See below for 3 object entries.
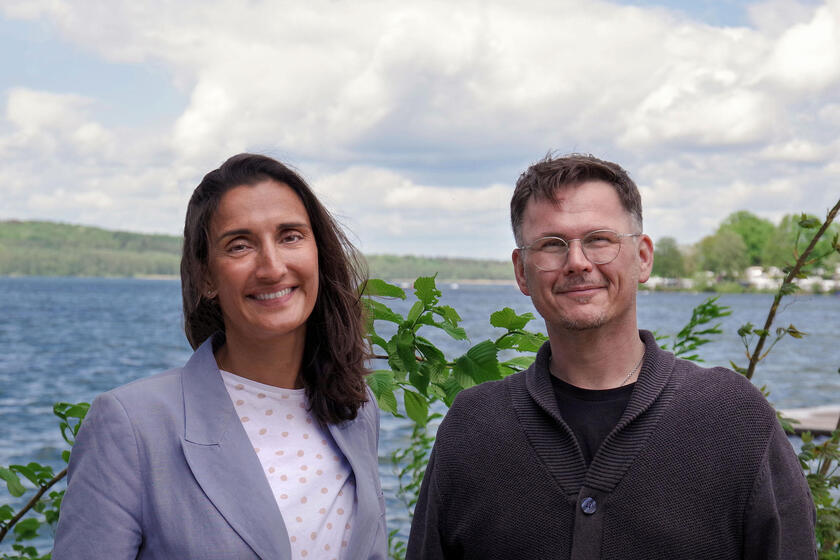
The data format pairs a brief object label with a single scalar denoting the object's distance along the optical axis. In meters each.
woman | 2.25
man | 2.25
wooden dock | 14.97
